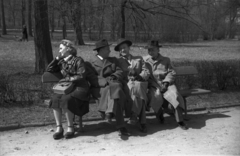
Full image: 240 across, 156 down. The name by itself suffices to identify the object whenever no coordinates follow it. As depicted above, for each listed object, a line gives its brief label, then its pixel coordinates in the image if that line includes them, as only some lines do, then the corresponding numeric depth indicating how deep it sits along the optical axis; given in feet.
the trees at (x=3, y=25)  121.09
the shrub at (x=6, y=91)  19.77
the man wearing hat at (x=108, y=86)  16.07
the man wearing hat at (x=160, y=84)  17.70
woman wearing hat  15.89
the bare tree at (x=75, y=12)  25.81
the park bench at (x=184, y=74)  17.33
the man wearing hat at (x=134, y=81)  16.90
